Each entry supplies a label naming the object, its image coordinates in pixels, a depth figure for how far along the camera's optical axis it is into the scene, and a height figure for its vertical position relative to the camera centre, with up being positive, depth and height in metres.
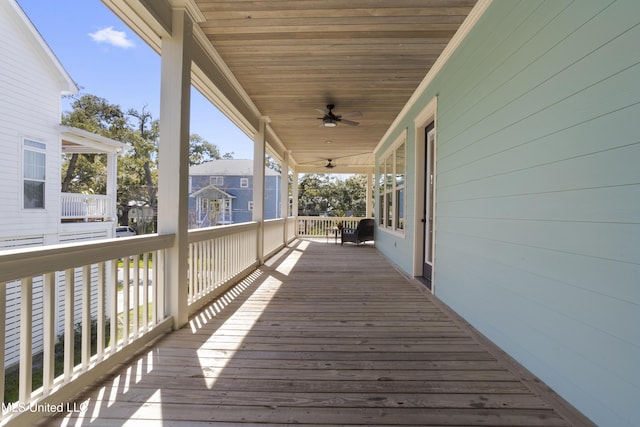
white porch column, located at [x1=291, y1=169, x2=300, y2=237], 11.55 +0.62
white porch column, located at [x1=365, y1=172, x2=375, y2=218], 11.70 +0.56
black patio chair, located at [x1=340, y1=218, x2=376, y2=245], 9.20 -0.64
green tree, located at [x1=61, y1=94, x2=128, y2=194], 13.86 +4.05
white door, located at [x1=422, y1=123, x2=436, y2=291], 4.38 +0.15
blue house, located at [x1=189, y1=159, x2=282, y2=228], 20.59 +1.19
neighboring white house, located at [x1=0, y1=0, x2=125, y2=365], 4.93 +1.16
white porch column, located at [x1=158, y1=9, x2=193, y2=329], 2.68 +0.51
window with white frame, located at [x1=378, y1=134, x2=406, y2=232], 5.92 +0.54
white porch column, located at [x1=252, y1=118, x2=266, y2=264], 5.86 +0.59
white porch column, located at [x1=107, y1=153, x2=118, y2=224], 6.74 +0.58
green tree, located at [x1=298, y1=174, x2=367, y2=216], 23.27 +1.05
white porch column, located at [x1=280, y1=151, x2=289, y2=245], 9.13 +0.58
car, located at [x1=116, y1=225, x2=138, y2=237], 13.05 -0.96
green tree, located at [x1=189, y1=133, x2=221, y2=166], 27.61 +5.39
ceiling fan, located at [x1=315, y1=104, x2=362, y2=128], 4.96 +1.46
